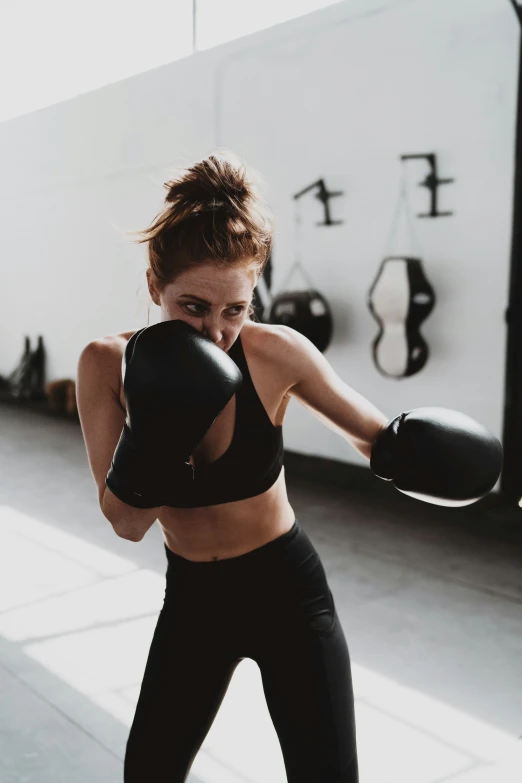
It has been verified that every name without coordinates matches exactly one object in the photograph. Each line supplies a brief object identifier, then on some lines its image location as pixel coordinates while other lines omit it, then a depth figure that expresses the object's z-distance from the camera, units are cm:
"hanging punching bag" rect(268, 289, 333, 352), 430
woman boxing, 100
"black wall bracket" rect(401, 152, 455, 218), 382
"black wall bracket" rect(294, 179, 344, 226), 438
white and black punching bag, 381
